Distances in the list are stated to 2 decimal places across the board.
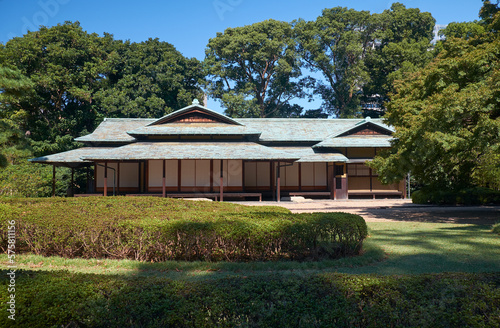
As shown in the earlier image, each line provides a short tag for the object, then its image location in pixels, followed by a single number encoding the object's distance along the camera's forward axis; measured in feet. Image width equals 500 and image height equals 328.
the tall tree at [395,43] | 127.24
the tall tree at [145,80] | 110.32
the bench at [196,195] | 71.46
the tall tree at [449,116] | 37.50
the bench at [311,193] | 80.82
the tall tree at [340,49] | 134.41
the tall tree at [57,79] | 97.25
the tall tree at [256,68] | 134.62
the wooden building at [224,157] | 72.43
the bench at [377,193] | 83.32
